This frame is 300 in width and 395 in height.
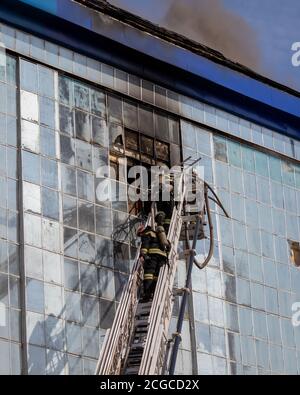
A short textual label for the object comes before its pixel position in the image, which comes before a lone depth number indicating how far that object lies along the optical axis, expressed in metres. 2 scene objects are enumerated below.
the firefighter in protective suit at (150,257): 37.81
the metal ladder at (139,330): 35.28
